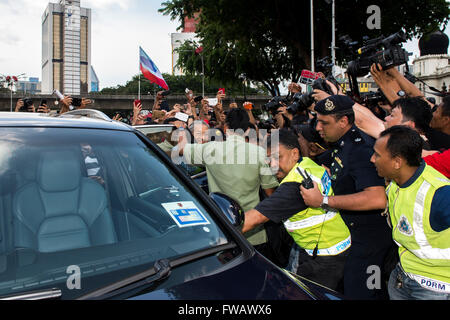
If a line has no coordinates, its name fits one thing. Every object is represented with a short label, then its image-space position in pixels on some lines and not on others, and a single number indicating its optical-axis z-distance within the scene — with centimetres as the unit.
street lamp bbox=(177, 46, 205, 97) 2490
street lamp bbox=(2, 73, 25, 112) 3633
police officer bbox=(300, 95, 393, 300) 282
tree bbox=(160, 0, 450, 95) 1941
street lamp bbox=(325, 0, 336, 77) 1801
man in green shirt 372
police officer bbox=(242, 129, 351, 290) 283
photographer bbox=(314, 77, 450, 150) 314
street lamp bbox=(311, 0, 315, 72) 1871
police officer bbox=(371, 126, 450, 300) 223
